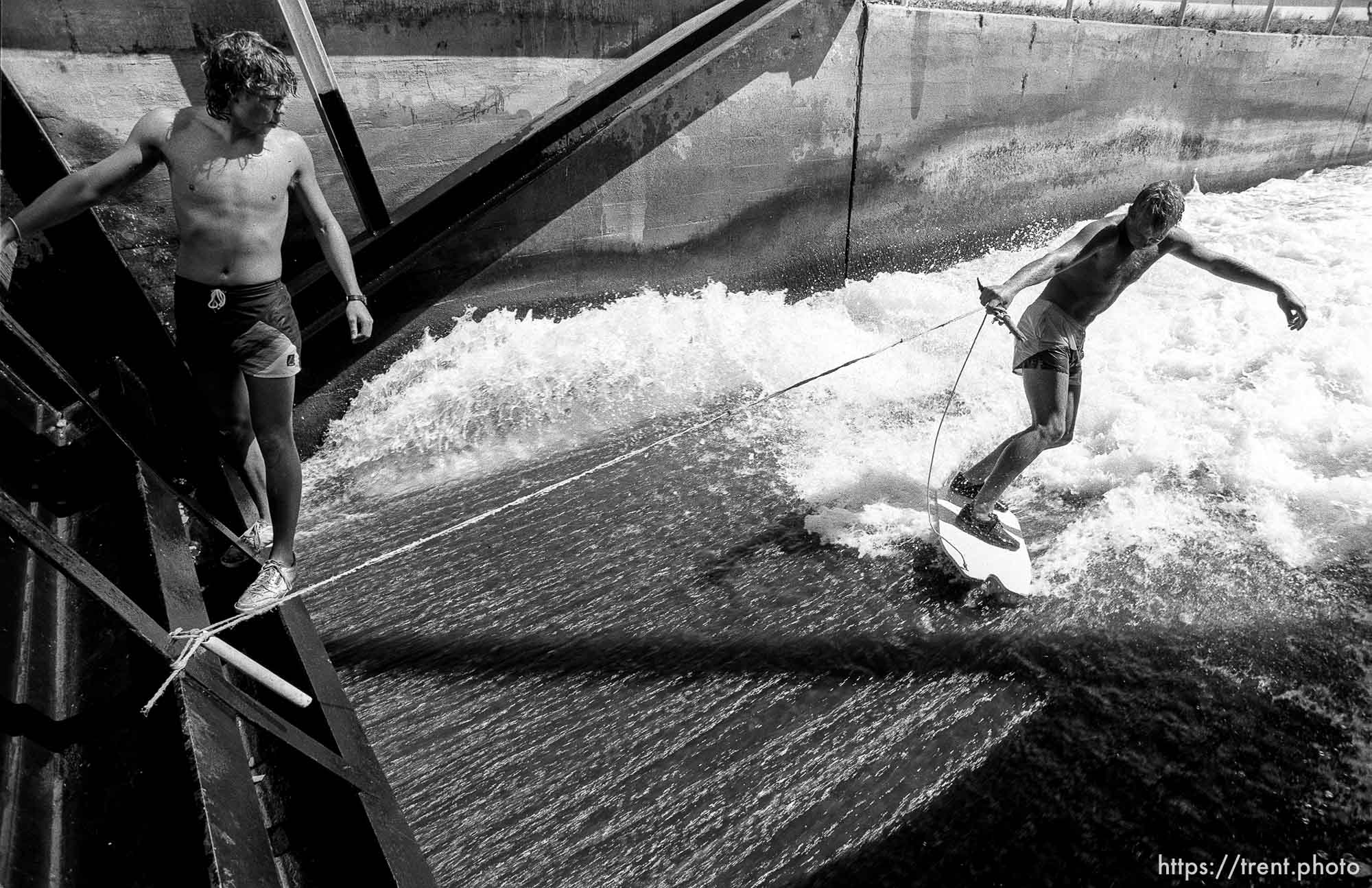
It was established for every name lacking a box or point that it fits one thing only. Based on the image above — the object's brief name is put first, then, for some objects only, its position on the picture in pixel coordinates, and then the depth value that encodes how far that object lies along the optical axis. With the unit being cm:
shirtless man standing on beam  292
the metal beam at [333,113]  508
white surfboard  429
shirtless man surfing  414
